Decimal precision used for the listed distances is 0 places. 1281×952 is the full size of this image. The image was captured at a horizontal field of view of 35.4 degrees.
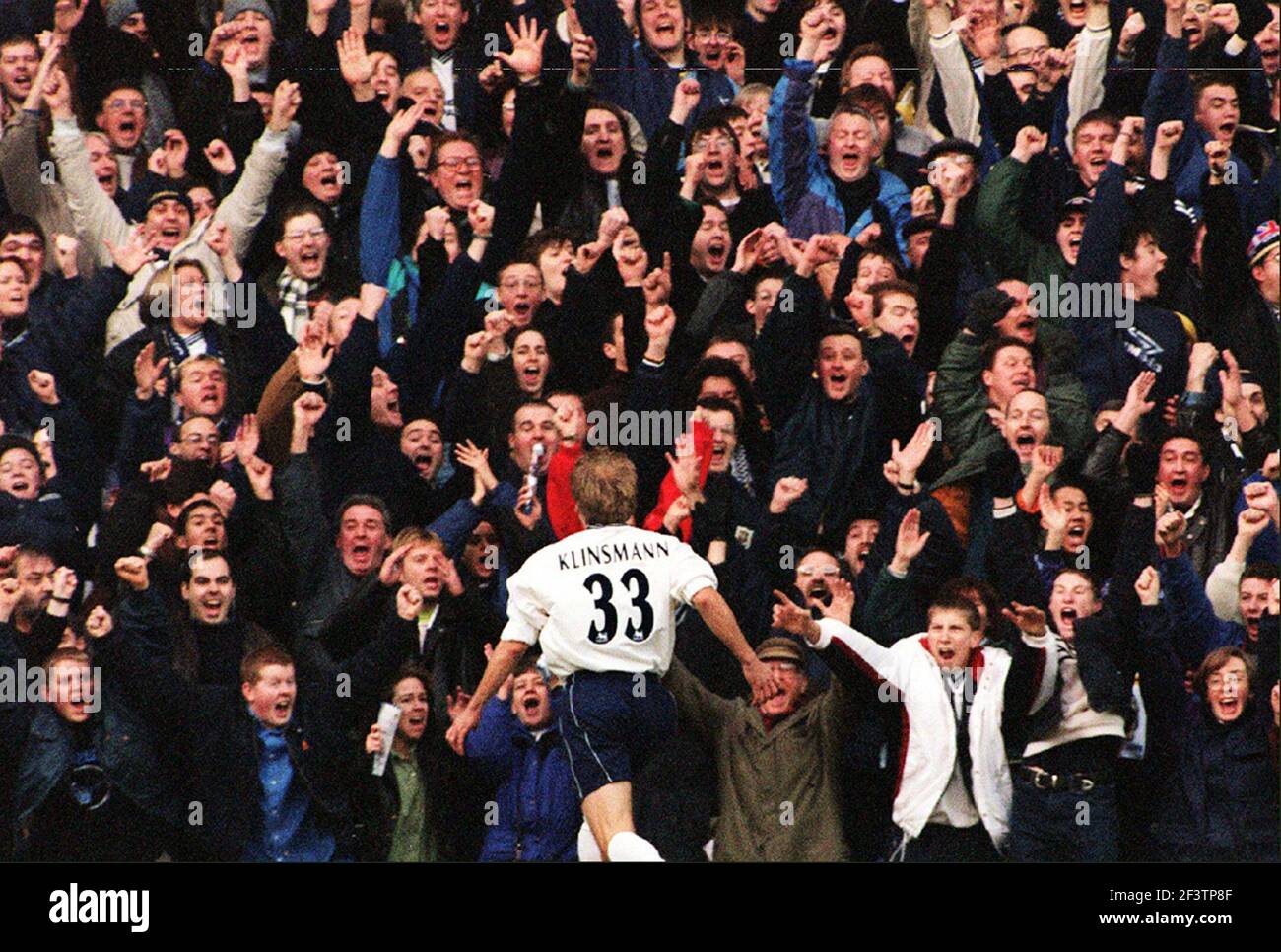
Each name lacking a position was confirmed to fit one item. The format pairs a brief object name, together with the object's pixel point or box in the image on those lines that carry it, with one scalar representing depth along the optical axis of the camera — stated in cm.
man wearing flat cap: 1006
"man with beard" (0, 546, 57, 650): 1027
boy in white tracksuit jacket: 1003
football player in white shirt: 950
